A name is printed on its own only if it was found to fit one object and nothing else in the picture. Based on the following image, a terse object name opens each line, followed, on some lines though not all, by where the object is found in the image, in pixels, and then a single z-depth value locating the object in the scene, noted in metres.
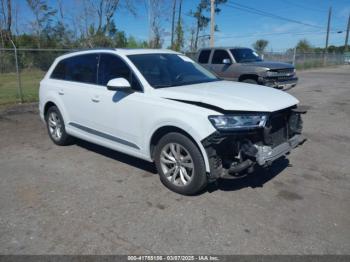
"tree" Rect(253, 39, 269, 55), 65.25
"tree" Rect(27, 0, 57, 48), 33.25
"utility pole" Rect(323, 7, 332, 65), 51.25
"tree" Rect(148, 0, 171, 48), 31.07
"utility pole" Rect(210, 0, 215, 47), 20.94
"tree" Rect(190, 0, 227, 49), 40.03
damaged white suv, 3.79
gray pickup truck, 11.01
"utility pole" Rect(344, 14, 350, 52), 52.47
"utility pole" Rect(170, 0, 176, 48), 34.73
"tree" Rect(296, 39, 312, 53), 75.56
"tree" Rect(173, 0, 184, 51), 34.61
